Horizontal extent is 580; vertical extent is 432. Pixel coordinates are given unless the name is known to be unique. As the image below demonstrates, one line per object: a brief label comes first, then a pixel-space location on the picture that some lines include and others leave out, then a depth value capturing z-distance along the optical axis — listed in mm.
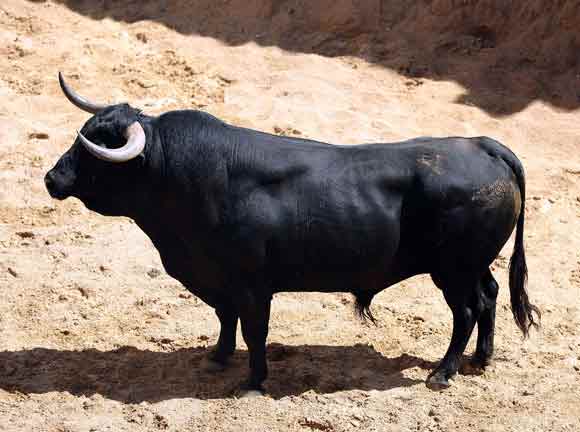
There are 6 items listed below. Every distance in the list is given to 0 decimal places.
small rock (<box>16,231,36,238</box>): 17156
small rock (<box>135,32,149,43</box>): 24344
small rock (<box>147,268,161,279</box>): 15977
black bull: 12312
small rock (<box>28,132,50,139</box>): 20187
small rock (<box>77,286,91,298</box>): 15396
